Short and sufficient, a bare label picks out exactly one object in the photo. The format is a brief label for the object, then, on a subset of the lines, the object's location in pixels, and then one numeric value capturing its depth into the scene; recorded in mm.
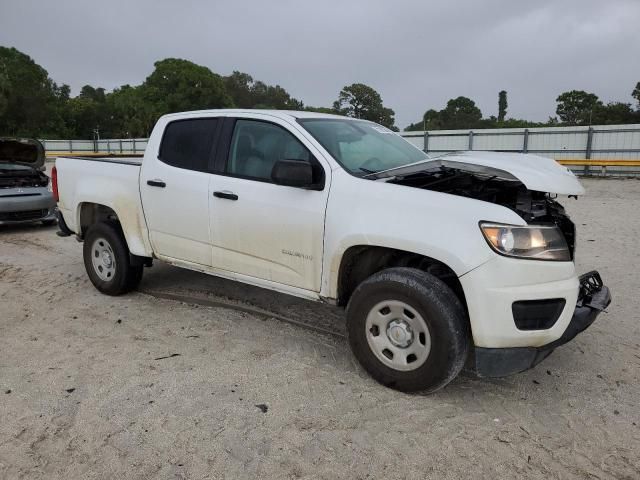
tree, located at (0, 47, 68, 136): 50031
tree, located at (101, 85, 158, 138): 56062
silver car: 8789
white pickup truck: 2920
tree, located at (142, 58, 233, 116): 58000
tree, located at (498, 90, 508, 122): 94938
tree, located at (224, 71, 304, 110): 91812
